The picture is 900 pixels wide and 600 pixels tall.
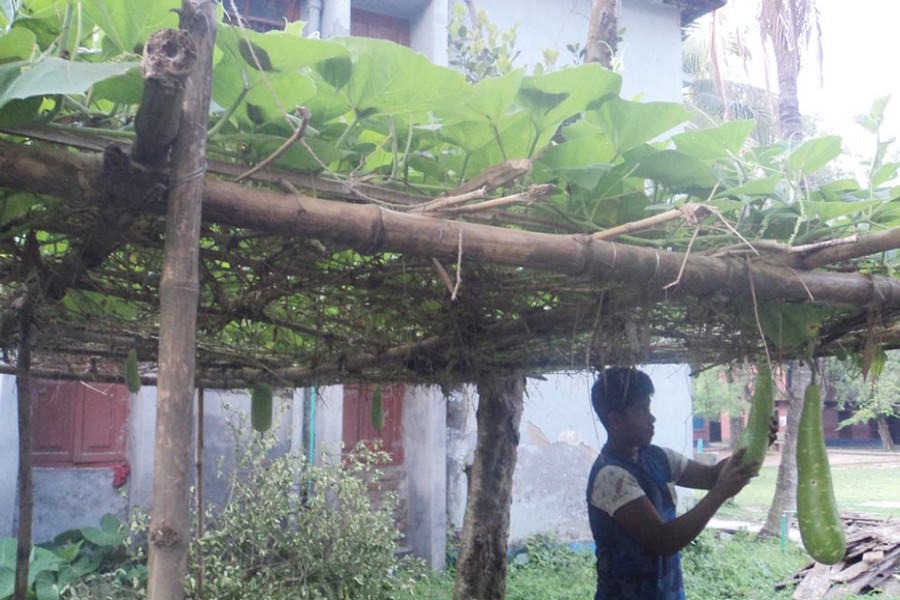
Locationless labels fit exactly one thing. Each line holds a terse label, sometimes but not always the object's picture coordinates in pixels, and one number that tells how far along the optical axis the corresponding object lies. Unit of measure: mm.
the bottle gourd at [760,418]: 2547
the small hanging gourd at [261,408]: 3799
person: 2973
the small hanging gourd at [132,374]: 2748
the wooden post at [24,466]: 2754
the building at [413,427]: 6738
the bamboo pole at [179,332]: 1146
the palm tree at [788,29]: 9867
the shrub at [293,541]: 5047
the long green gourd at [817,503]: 2293
